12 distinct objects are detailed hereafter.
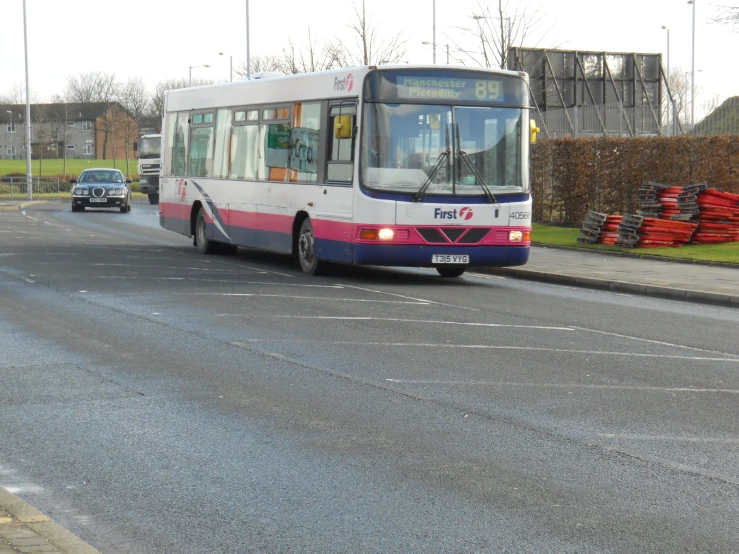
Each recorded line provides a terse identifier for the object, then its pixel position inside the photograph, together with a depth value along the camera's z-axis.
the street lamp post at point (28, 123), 61.06
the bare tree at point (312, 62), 50.50
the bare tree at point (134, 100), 127.44
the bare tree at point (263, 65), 62.38
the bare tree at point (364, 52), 46.50
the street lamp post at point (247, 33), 54.25
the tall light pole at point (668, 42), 72.31
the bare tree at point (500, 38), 40.59
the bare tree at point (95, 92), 140.25
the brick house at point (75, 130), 143.00
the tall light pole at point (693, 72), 70.86
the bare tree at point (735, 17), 27.47
